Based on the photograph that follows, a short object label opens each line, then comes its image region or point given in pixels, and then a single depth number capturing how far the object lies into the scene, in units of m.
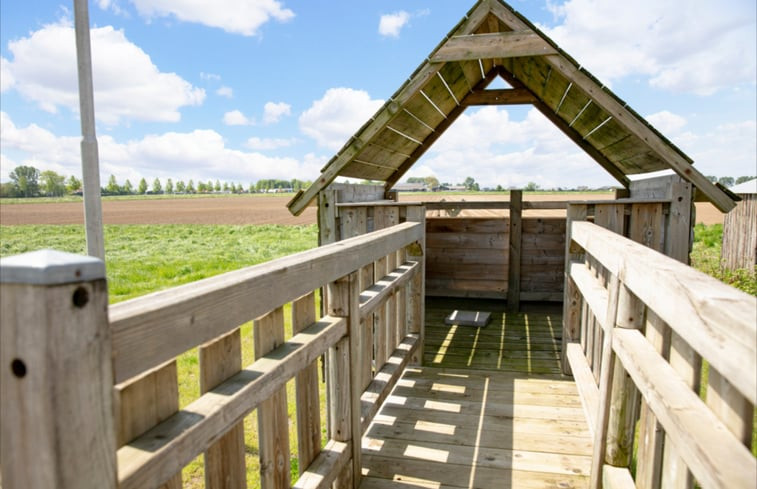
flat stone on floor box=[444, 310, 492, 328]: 6.87
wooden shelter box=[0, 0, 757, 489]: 0.95
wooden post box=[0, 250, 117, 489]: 0.90
